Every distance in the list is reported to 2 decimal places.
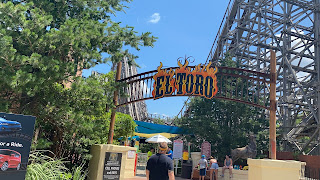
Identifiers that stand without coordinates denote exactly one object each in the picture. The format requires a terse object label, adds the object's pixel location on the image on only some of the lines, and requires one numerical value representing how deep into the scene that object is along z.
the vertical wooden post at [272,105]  8.38
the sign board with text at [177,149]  16.84
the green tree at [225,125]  19.47
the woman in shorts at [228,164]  13.47
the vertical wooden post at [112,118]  9.88
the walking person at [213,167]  13.61
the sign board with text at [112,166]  8.90
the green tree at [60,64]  6.80
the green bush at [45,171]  6.47
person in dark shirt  5.50
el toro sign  9.57
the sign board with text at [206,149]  16.72
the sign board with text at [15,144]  5.19
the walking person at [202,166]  13.12
